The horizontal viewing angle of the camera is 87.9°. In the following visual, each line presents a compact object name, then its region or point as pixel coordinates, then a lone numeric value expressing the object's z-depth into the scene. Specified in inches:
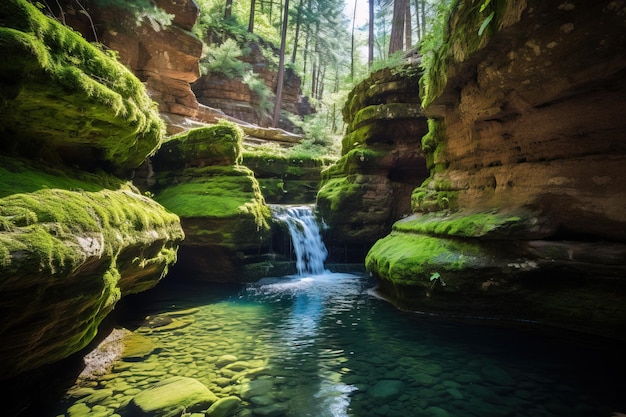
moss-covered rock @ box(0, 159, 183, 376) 97.3
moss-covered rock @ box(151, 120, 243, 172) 421.4
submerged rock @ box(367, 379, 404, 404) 144.6
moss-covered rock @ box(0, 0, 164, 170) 127.2
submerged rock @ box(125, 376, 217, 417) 130.5
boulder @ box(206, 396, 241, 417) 131.1
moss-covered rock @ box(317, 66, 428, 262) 470.9
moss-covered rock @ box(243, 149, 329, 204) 615.2
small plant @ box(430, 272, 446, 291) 231.8
